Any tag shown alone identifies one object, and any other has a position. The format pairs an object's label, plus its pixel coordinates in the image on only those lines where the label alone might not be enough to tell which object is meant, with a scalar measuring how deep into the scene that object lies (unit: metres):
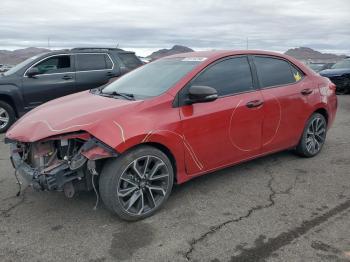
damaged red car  3.58
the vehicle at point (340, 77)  14.63
